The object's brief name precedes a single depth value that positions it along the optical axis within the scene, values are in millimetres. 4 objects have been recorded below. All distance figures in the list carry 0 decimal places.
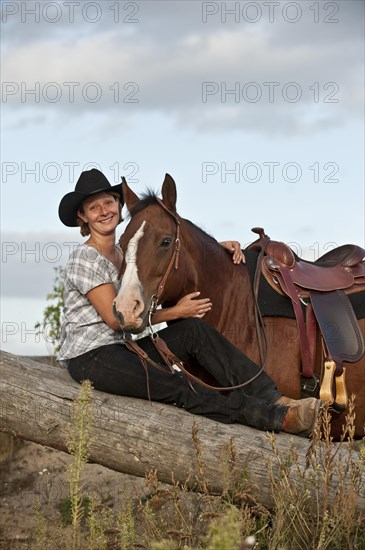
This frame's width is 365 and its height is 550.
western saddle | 5840
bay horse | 5391
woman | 5285
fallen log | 5090
